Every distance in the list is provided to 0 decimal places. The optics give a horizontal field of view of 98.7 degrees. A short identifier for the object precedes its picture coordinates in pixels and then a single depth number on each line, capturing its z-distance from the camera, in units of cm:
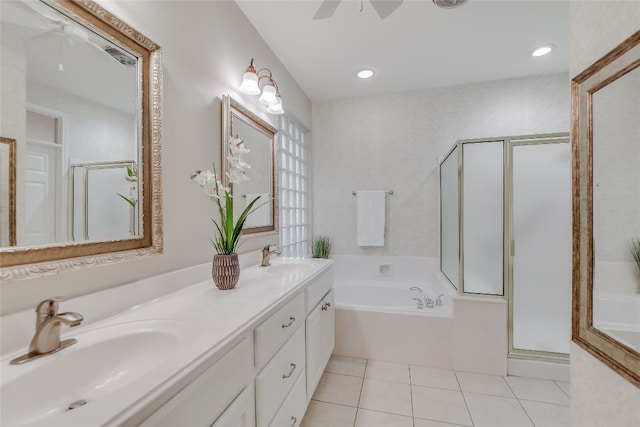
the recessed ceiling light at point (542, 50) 220
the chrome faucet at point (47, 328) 65
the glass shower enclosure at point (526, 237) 196
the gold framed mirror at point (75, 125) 74
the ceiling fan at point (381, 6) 153
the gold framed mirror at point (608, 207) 72
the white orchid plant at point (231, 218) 127
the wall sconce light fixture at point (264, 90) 160
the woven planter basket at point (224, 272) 120
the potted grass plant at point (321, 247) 315
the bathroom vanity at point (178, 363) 54
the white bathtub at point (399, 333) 208
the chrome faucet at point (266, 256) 178
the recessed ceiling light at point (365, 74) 257
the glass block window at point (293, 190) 262
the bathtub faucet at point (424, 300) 238
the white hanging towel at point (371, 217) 305
